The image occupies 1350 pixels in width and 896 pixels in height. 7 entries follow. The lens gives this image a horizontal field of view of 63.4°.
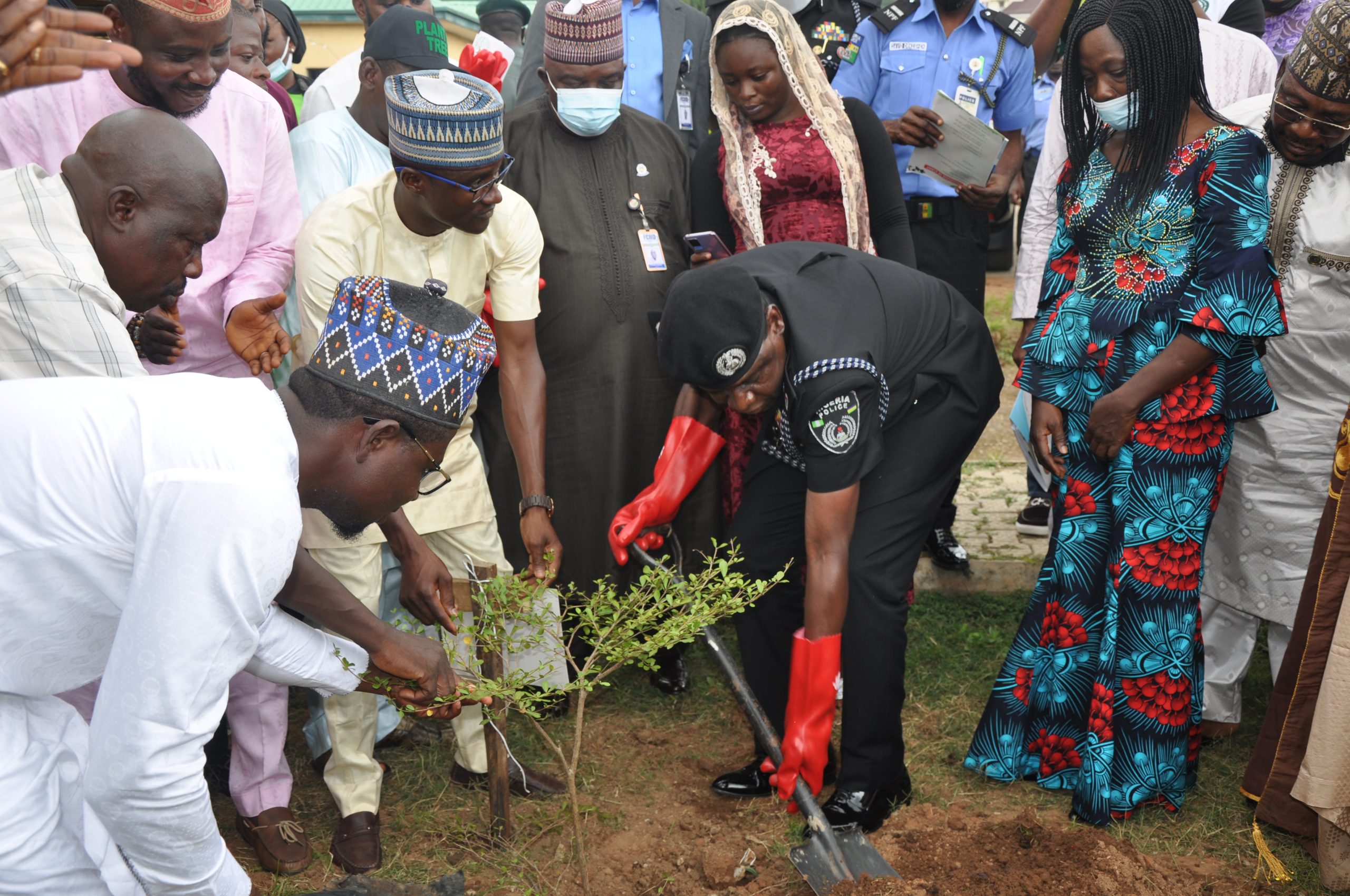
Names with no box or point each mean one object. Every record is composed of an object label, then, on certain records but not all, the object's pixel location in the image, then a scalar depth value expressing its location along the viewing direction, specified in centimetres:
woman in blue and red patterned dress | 325
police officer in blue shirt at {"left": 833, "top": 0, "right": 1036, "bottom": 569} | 499
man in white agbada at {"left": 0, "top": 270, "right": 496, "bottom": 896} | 174
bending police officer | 307
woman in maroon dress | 402
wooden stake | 325
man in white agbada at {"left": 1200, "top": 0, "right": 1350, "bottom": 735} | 361
